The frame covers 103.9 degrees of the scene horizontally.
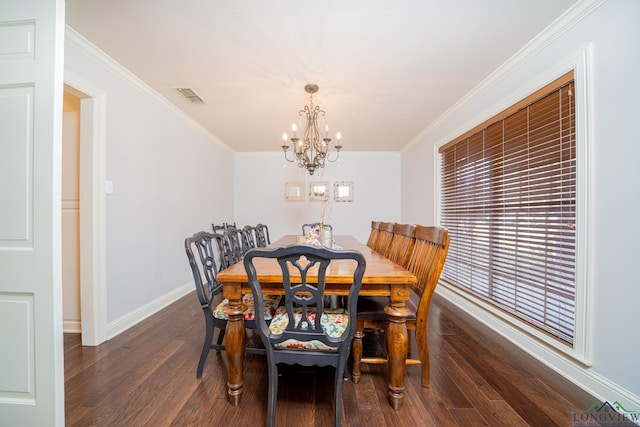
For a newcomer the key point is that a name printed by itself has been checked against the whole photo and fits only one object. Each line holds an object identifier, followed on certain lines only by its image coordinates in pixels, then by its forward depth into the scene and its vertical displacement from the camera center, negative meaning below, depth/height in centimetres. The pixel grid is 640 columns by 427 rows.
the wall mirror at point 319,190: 524 +43
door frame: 205 -9
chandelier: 262 +70
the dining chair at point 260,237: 332 -36
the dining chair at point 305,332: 107 -58
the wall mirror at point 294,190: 527 +43
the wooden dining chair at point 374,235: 316 -32
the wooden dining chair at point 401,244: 200 -29
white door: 113 +0
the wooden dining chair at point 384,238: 261 -30
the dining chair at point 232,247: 196 -30
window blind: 171 +1
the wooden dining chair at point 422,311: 145 -64
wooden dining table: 135 -53
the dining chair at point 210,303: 155 -64
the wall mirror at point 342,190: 525 +43
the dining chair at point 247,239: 264 -32
